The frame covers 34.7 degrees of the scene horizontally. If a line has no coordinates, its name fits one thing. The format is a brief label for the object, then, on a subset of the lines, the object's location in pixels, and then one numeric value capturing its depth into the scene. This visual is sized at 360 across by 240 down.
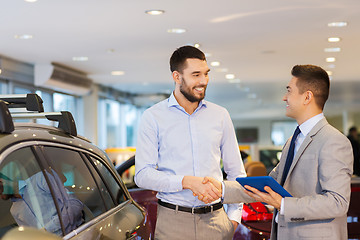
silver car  2.02
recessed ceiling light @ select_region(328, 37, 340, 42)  9.16
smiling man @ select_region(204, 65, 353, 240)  2.51
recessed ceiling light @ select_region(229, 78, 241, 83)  14.70
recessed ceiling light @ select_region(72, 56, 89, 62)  11.06
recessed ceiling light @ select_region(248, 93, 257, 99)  19.16
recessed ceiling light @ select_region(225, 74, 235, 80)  13.88
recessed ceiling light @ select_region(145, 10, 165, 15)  7.09
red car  4.48
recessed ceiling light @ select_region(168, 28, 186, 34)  8.27
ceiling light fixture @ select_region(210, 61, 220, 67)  11.80
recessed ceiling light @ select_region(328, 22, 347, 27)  8.00
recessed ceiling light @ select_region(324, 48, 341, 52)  10.26
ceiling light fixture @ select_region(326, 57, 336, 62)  11.39
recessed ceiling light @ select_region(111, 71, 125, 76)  13.38
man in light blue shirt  3.02
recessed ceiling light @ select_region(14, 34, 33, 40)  8.56
